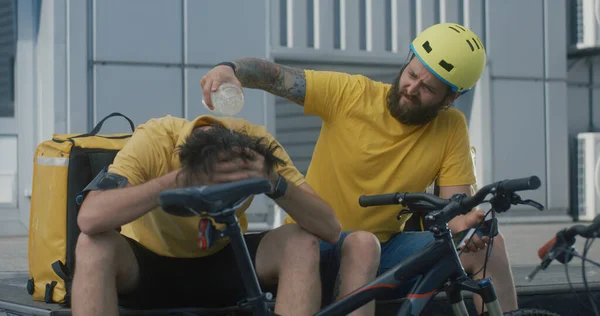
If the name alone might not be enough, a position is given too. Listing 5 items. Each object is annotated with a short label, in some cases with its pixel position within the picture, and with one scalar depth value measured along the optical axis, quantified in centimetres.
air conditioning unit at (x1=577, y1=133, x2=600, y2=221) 1106
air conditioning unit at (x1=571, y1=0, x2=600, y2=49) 1138
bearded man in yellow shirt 336
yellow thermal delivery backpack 327
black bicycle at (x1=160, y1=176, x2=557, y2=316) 229
